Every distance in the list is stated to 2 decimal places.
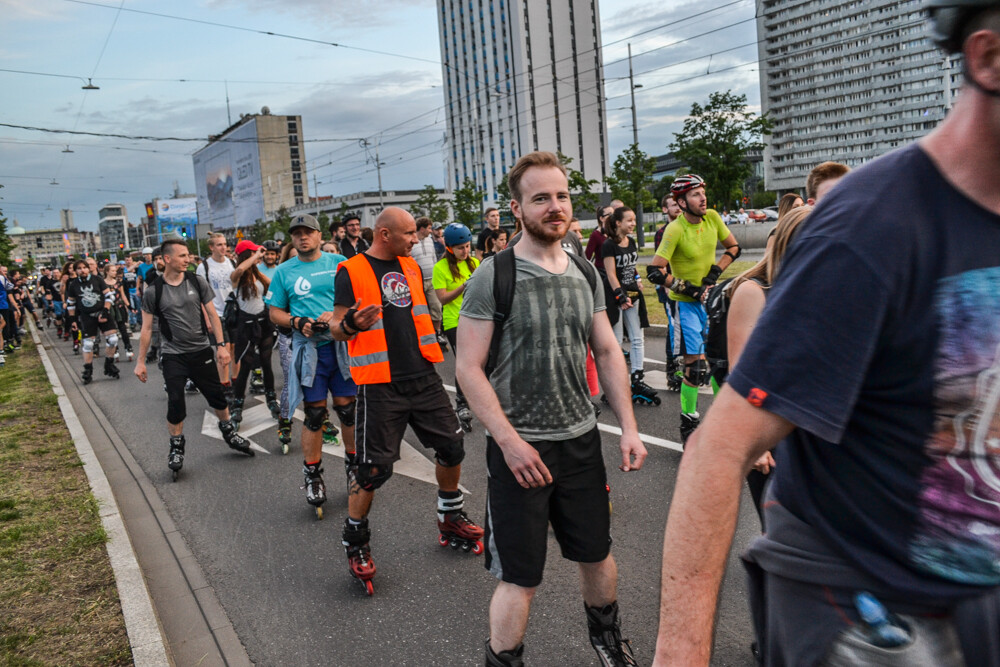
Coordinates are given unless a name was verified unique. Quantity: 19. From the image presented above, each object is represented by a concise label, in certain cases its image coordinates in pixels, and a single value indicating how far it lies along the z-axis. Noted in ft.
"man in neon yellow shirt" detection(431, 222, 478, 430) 23.79
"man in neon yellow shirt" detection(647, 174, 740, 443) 21.44
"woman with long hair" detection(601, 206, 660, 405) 27.22
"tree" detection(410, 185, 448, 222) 253.03
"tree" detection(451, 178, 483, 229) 225.15
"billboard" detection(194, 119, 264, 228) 452.35
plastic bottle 3.57
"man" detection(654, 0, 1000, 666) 3.45
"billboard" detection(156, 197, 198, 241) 425.69
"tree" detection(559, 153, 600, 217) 148.56
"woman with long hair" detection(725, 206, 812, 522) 9.39
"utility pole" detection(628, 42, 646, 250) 108.17
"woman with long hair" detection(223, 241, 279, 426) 29.45
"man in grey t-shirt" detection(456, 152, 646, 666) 9.48
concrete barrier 93.91
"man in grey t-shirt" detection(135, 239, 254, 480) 24.04
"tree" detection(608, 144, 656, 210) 112.37
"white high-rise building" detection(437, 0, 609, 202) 418.92
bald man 14.82
